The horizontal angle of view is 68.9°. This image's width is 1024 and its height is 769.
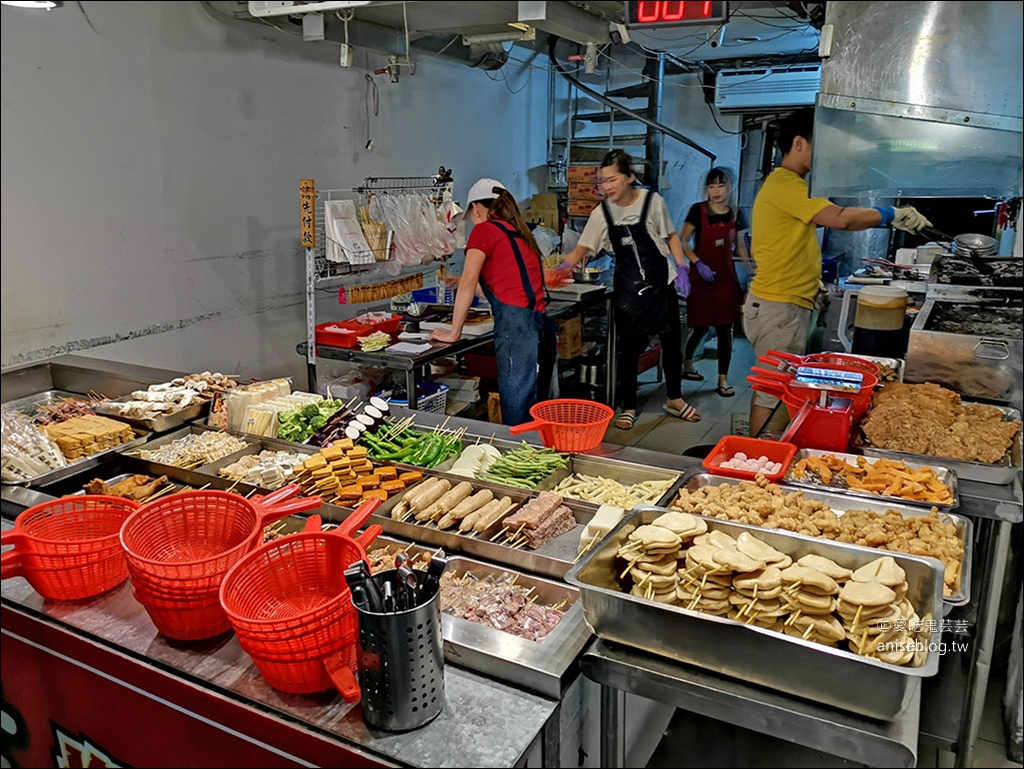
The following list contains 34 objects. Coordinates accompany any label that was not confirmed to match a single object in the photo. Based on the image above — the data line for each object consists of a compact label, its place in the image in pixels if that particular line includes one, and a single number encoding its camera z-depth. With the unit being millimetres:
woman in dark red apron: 6180
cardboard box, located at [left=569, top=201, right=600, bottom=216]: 7684
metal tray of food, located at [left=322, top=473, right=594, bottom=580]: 1854
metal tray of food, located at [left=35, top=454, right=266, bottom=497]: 2344
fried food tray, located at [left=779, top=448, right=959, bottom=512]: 2025
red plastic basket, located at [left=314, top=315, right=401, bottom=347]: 4375
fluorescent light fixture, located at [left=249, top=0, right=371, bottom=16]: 3113
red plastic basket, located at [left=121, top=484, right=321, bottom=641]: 1557
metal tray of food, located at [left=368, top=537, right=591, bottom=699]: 1484
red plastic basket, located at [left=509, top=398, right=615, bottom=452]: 2449
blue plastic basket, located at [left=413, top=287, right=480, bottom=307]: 5488
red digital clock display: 2039
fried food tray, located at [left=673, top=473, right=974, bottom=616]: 1735
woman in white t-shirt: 5059
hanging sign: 3738
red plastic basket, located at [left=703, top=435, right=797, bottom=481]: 2234
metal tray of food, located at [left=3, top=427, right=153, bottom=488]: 2332
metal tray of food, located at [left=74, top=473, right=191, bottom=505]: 2291
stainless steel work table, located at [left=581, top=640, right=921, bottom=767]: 1311
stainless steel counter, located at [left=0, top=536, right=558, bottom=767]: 1350
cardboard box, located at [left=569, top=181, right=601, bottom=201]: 7621
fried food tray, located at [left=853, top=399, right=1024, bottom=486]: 2199
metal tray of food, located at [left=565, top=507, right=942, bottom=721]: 1306
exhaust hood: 1963
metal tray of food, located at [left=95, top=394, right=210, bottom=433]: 2744
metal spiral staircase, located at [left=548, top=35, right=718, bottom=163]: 7711
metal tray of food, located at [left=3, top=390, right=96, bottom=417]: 2949
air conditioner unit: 7309
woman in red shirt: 4090
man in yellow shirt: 3631
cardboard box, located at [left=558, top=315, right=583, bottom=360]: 5820
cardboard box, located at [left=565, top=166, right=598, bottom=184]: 7637
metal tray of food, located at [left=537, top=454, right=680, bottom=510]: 2314
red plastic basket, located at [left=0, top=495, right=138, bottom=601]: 1719
